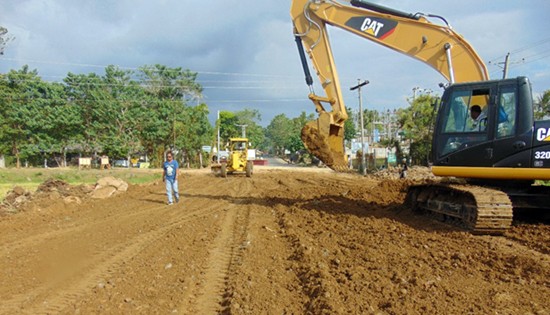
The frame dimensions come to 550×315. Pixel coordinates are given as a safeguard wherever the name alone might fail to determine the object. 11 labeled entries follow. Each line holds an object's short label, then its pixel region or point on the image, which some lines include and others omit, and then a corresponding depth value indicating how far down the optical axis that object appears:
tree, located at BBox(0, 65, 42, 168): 45.25
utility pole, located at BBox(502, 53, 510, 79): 25.14
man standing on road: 13.40
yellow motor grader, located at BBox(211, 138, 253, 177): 28.08
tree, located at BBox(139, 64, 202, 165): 48.43
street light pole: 34.19
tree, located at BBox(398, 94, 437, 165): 36.98
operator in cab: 7.60
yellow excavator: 7.09
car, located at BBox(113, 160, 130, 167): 54.09
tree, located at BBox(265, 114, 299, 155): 123.78
